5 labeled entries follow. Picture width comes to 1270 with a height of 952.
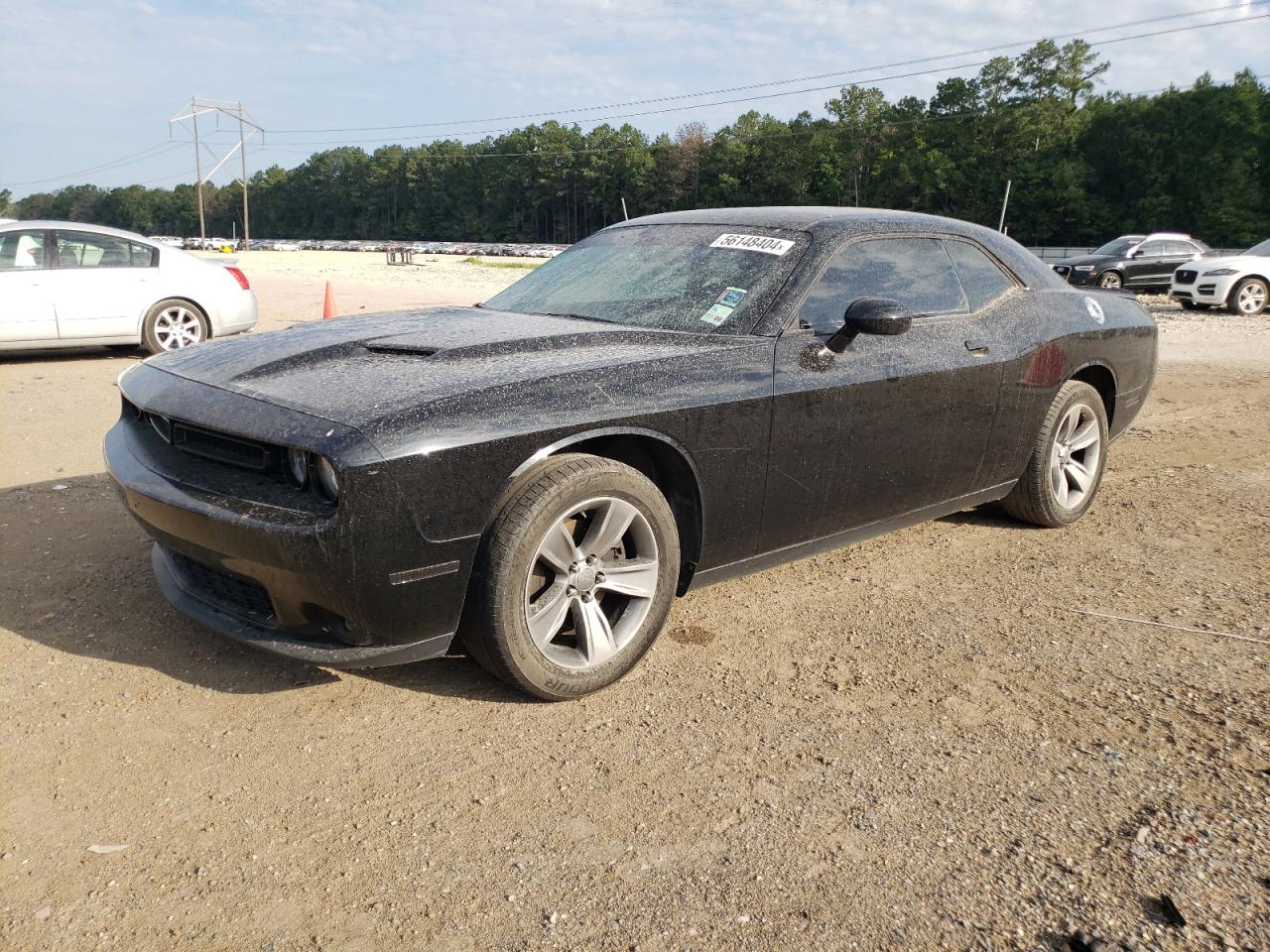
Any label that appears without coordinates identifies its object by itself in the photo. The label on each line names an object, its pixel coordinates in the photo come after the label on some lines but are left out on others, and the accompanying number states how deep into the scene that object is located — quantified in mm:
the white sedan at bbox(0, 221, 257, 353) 9422
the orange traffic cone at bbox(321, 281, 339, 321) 12609
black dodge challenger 2740
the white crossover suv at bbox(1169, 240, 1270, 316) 17953
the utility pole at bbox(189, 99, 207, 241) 84375
